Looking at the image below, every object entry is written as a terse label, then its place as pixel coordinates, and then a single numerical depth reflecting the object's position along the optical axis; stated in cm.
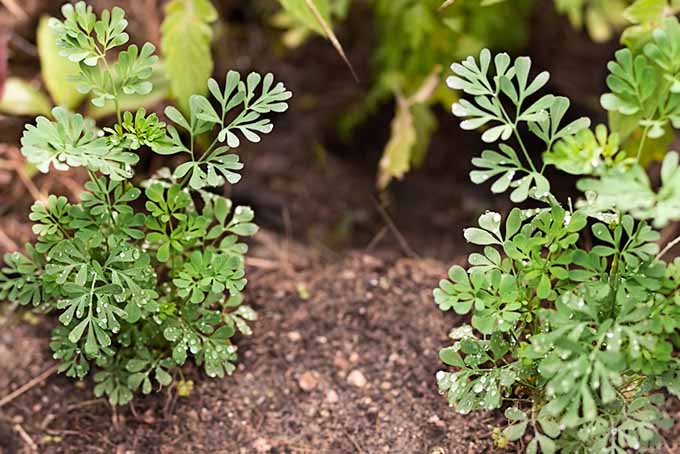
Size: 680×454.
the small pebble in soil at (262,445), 123
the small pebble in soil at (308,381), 125
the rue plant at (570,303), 113
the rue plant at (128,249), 116
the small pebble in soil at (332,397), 125
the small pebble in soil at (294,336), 128
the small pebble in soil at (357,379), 125
